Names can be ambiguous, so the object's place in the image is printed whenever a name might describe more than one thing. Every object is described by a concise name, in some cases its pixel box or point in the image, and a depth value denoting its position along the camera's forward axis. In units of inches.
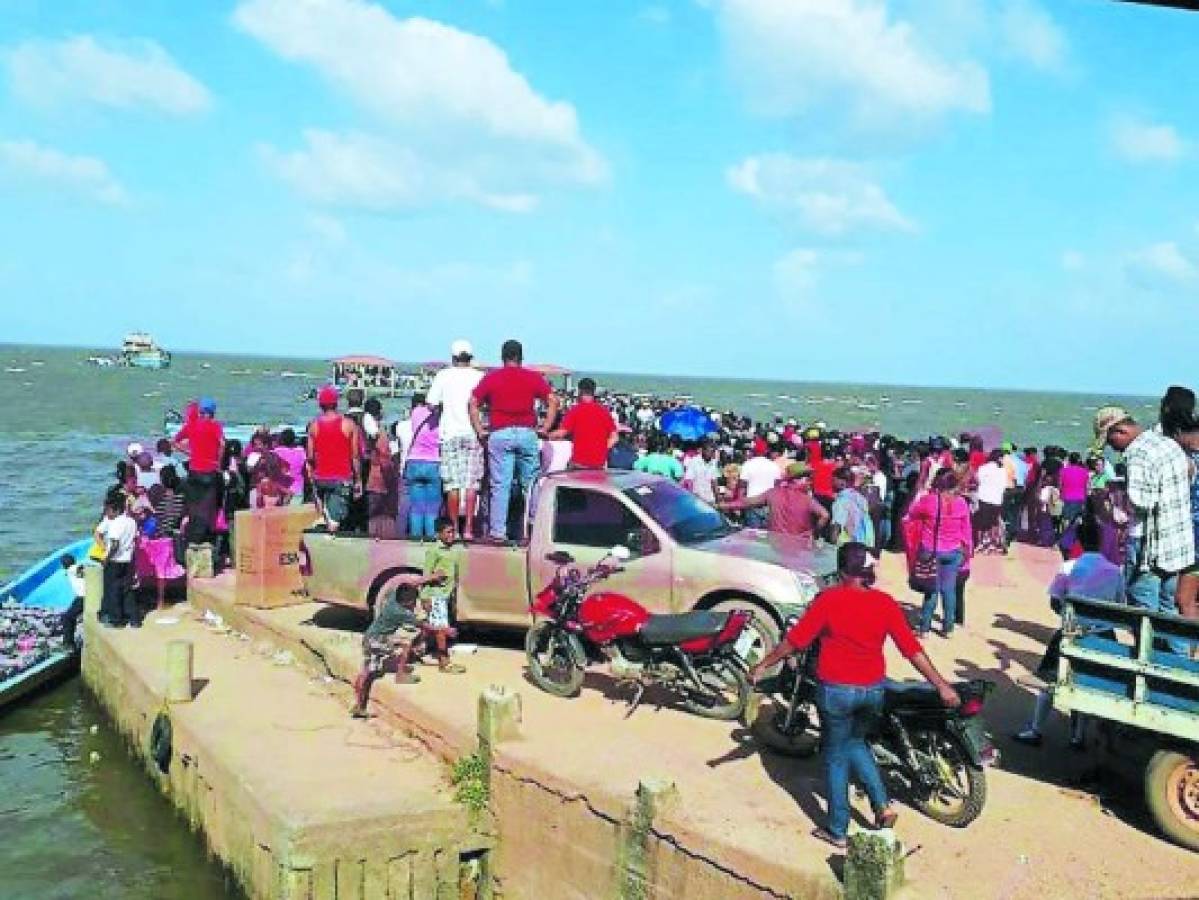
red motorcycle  317.1
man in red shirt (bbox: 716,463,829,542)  438.3
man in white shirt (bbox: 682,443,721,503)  564.7
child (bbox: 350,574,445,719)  350.6
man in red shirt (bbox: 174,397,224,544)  519.5
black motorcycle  243.0
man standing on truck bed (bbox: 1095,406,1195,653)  260.1
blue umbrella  703.1
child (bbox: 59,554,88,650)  510.3
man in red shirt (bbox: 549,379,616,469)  434.6
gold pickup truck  341.4
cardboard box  466.6
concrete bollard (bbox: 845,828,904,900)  195.6
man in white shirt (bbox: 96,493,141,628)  454.0
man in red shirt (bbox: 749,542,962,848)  232.7
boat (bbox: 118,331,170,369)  5772.6
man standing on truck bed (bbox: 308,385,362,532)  471.5
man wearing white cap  432.5
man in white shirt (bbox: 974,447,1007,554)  613.0
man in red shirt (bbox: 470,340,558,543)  410.6
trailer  234.1
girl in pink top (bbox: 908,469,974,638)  404.8
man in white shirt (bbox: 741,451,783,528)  518.3
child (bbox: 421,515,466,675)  371.9
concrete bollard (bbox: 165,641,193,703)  370.9
